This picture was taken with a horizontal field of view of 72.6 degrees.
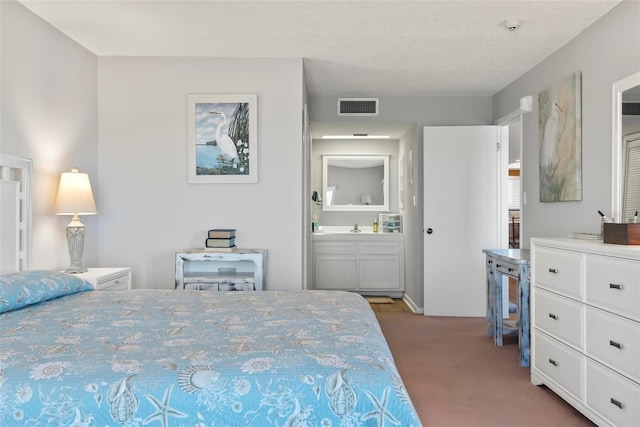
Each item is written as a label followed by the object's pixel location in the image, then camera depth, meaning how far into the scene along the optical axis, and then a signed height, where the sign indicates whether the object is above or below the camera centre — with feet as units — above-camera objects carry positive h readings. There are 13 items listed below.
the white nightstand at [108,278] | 9.40 -1.47
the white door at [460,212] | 15.19 +0.00
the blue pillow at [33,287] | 6.61 -1.23
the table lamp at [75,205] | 9.71 +0.18
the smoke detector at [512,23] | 9.41 +4.13
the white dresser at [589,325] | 6.32 -1.92
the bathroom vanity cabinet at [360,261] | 18.80 -2.11
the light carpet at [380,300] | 18.01 -3.71
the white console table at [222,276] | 10.96 -1.54
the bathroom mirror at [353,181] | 20.71 +1.49
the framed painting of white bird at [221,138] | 11.95 +2.05
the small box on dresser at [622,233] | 7.00 -0.36
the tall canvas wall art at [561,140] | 10.06 +1.78
